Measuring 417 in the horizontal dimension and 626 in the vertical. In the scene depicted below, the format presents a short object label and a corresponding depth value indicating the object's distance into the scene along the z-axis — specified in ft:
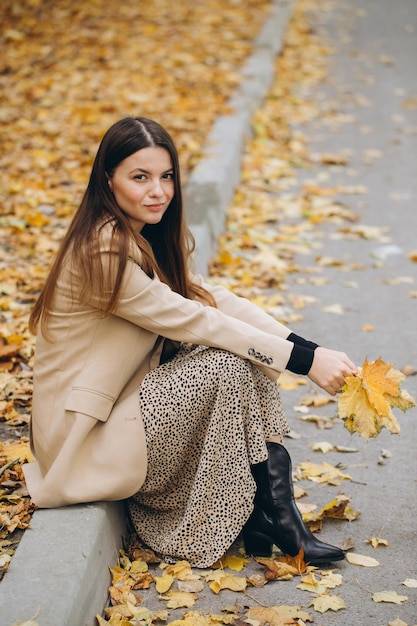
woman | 8.57
